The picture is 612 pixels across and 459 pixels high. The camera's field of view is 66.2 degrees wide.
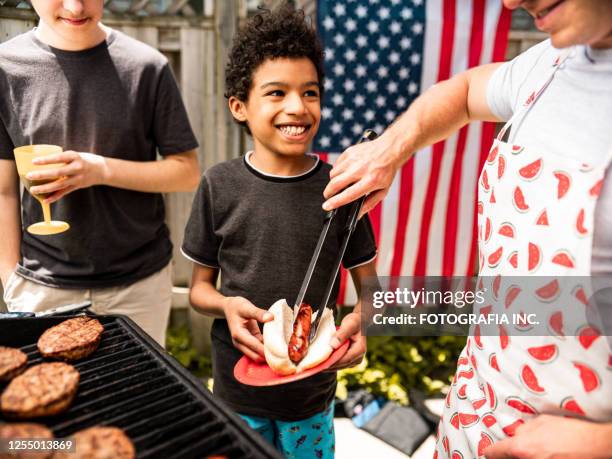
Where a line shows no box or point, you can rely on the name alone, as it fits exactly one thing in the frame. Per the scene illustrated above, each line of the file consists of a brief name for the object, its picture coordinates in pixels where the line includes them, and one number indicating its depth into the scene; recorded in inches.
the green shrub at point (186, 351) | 150.9
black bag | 128.5
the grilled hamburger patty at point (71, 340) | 48.7
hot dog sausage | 58.1
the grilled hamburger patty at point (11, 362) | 44.2
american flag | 132.0
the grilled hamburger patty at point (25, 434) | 34.5
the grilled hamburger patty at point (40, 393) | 39.2
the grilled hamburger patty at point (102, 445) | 34.4
